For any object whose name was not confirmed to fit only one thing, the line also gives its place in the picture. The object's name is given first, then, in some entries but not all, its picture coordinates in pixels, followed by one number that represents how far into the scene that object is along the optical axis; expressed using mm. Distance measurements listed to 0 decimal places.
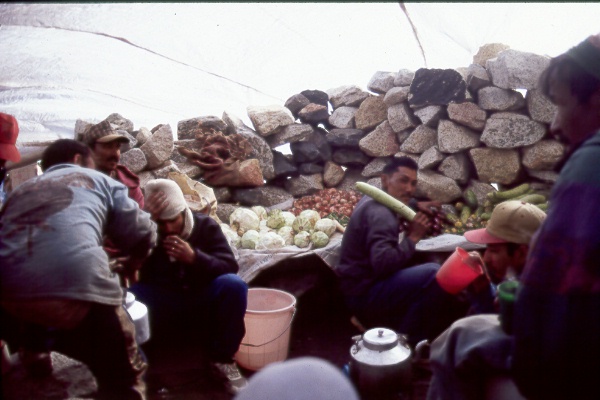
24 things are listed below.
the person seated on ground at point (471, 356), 1610
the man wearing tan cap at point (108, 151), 3445
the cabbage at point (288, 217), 5105
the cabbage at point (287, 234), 4762
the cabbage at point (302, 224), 4762
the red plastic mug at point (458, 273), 2236
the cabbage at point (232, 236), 4495
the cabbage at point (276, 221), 5051
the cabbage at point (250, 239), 4484
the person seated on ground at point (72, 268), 2074
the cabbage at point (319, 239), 4316
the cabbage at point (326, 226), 4594
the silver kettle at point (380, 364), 2762
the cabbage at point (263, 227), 4996
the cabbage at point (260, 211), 5449
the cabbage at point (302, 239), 4426
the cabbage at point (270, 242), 4402
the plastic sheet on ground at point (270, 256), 3910
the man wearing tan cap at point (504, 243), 2291
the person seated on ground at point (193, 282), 2992
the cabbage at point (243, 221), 4906
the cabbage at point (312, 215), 4898
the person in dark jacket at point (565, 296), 1222
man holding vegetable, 3199
